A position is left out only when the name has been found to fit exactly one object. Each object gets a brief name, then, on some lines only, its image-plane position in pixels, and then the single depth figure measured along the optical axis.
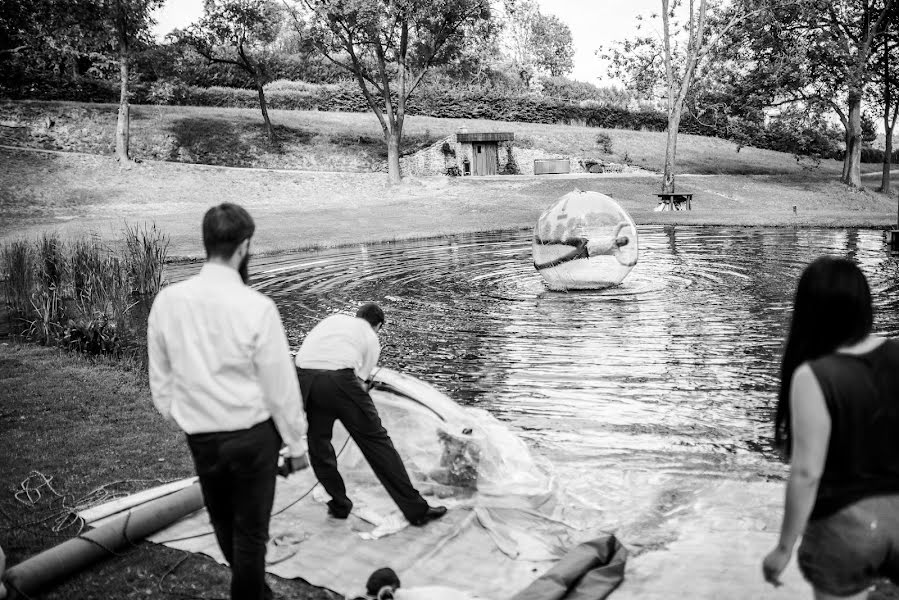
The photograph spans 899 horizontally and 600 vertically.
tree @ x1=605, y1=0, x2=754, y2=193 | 41.72
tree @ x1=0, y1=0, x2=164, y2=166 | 46.38
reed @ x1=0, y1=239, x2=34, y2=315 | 16.12
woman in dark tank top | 3.29
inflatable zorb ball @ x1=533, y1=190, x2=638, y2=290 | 14.49
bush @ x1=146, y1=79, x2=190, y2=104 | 54.75
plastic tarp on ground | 5.64
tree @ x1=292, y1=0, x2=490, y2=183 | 43.09
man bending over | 6.32
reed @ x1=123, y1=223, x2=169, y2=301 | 17.09
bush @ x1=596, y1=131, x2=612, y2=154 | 64.88
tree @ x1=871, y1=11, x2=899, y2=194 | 50.41
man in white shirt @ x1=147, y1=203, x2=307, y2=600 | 4.41
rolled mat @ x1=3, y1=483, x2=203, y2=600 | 5.46
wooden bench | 39.16
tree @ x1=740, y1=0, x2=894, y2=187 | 46.28
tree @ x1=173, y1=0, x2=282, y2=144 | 54.19
